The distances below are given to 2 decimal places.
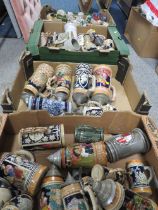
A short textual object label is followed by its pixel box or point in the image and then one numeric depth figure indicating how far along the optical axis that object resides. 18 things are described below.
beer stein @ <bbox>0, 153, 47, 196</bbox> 0.57
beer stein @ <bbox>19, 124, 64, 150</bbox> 0.69
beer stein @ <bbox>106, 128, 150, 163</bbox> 0.66
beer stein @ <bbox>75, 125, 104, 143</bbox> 0.71
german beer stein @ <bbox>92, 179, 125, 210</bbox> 0.47
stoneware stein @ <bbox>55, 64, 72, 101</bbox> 0.91
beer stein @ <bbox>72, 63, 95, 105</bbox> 0.89
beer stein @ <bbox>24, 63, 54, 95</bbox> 0.93
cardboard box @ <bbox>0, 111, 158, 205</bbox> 0.73
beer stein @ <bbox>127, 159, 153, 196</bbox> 0.61
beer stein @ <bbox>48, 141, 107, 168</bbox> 0.62
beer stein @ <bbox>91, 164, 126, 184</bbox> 0.54
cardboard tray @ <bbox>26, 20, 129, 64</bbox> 1.04
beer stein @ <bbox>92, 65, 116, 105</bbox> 0.88
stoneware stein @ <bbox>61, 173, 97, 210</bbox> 0.47
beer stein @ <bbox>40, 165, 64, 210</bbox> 0.52
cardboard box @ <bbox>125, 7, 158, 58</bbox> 1.84
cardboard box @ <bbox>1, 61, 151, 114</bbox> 0.81
